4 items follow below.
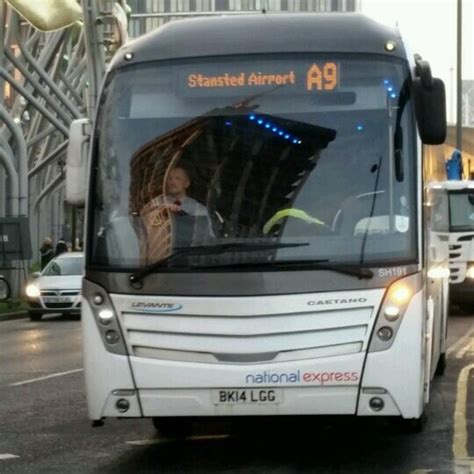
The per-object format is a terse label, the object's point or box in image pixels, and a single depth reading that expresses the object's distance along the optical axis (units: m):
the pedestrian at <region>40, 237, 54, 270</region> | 42.12
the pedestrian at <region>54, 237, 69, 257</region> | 44.66
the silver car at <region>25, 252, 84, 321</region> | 29.73
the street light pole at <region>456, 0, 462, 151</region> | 41.72
